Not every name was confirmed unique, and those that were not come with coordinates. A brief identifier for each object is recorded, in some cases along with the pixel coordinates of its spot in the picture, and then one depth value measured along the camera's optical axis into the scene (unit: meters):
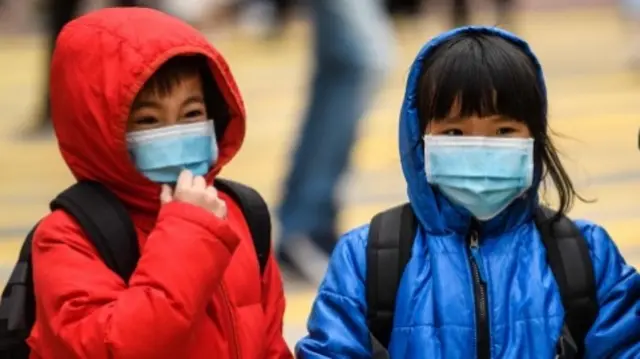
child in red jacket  4.64
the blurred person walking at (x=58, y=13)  14.78
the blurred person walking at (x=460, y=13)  22.36
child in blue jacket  4.95
